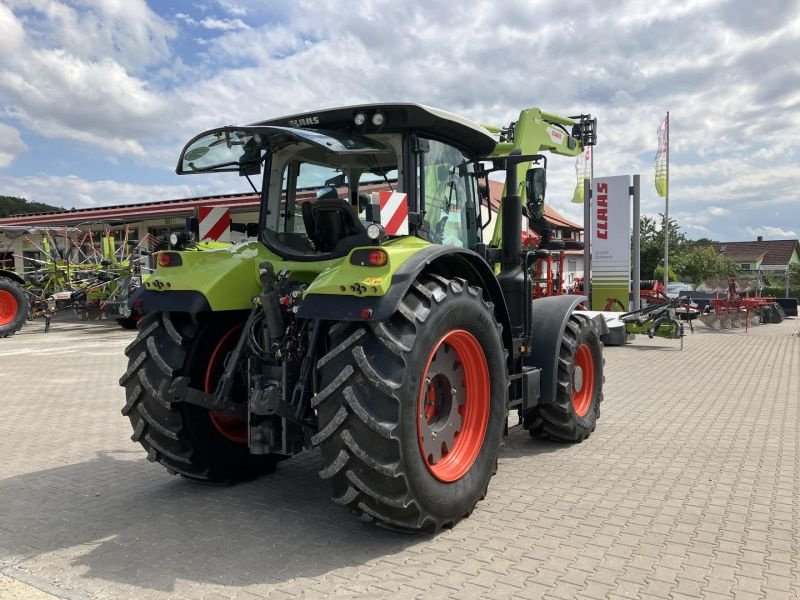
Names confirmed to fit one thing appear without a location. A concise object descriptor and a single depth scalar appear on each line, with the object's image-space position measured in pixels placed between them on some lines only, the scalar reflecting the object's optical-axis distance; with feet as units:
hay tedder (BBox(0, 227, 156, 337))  57.67
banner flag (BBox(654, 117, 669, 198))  73.02
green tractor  11.23
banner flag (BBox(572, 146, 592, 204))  64.01
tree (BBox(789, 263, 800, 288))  162.50
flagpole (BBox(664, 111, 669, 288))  63.00
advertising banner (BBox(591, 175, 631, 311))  49.75
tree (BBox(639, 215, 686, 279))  126.93
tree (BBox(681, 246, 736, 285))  140.15
